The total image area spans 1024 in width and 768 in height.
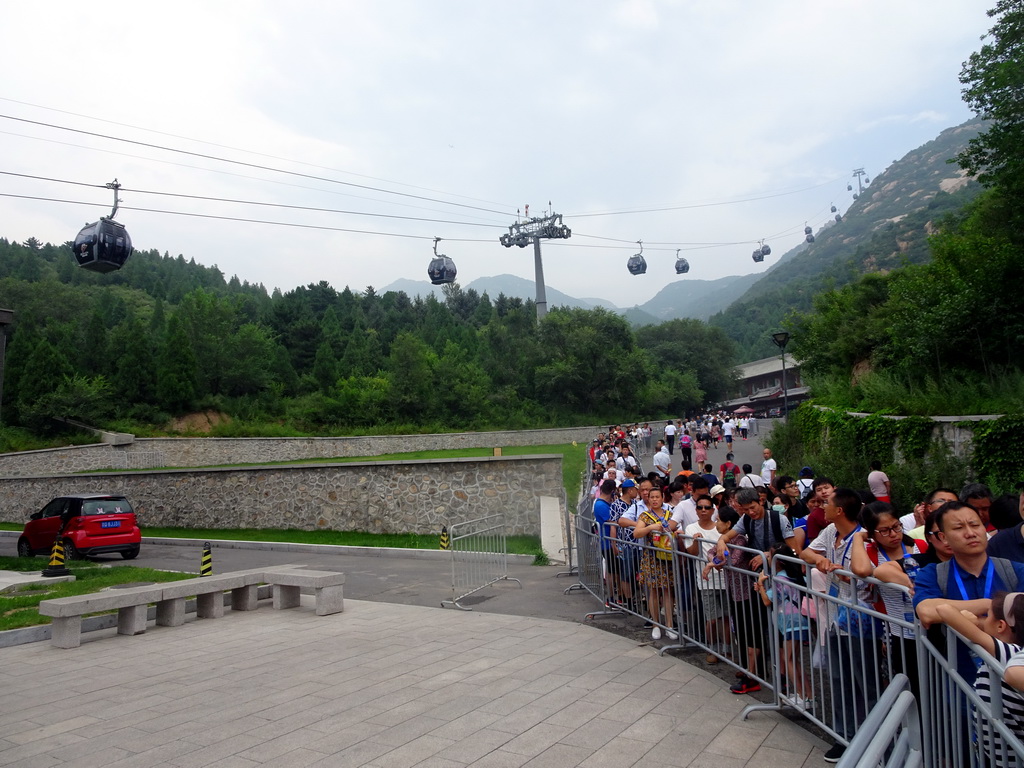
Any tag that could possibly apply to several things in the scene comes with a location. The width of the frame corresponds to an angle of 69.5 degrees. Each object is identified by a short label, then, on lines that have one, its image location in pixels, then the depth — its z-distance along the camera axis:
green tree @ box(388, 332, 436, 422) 55.38
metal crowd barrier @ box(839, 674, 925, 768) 2.60
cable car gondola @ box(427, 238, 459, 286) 32.67
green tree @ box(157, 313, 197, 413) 50.31
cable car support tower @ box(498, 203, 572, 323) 64.94
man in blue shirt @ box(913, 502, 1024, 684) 3.59
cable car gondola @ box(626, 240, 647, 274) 48.72
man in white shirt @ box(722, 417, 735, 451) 33.41
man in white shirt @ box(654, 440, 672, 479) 21.53
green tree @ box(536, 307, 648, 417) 59.38
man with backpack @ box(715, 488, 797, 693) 5.77
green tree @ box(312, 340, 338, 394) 59.28
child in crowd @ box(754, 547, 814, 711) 5.05
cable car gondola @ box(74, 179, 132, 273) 14.80
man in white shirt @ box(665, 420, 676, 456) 33.70
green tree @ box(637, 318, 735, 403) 84.56
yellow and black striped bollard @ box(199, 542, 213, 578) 12.02
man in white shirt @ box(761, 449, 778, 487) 16.11
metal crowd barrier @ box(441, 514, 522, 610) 11.21
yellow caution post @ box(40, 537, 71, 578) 13.52
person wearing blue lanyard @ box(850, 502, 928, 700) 4.02
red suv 16.91
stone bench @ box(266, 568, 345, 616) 9.96
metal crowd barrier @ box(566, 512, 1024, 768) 3.16
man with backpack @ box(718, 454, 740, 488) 15.98
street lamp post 25.91
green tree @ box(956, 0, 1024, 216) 15.45
